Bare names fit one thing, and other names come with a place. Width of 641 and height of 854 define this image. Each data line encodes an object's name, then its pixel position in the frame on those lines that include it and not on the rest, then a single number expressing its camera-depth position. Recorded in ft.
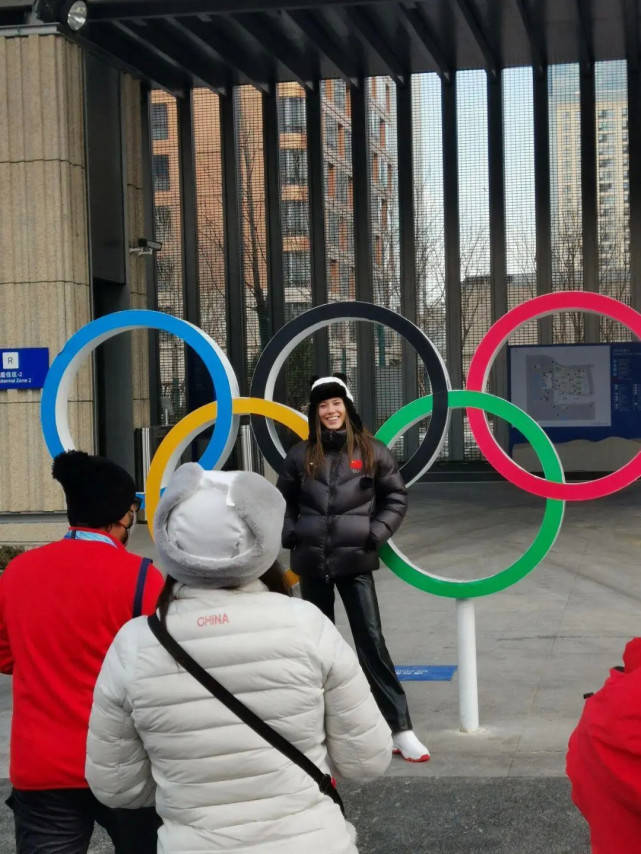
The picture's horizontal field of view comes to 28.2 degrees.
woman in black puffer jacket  21.01
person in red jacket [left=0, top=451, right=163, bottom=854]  11.50
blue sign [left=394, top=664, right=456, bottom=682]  26.32
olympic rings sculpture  22.66
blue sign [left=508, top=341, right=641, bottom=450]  66.85
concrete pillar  46.39
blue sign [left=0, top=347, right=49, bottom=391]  46.24
